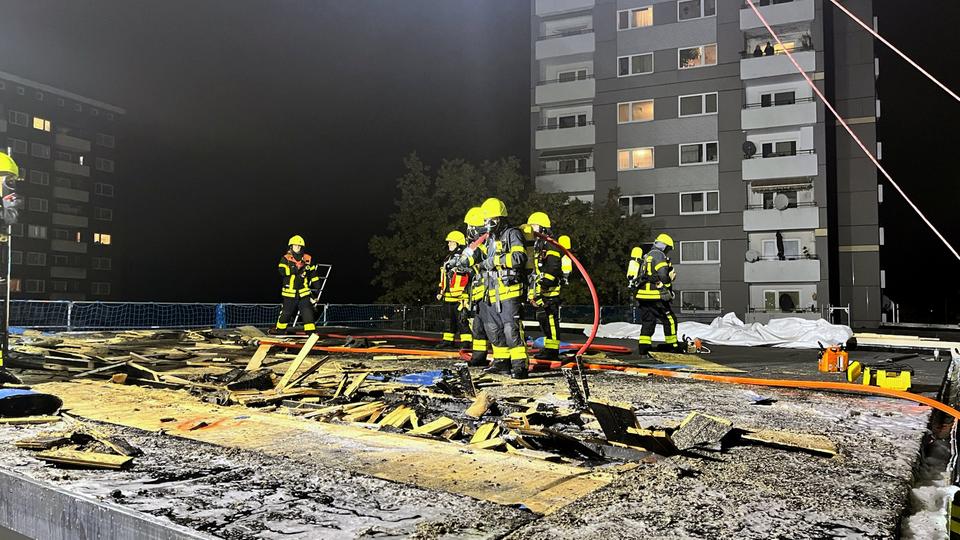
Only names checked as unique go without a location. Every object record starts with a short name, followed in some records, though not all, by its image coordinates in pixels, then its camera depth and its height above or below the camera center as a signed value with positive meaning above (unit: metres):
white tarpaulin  15.88 -0.73
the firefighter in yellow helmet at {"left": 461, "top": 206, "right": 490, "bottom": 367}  8.91 +0.15
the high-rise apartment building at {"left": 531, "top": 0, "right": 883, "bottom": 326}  32.56 +9.01
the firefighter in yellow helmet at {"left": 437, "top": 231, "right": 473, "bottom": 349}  12.64 +0.17
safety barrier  17.55 -0.46
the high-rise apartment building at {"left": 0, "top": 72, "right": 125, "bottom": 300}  62.81 +11.69
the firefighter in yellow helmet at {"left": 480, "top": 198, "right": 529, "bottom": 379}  8.42 +0.14
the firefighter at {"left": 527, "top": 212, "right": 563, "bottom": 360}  9.77 +0.21
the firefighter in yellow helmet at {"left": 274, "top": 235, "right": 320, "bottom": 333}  14.76 +0.43
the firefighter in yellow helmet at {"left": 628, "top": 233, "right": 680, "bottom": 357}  11.71 +0.25
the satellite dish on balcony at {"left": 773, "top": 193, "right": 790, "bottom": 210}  32.53 +5.19
